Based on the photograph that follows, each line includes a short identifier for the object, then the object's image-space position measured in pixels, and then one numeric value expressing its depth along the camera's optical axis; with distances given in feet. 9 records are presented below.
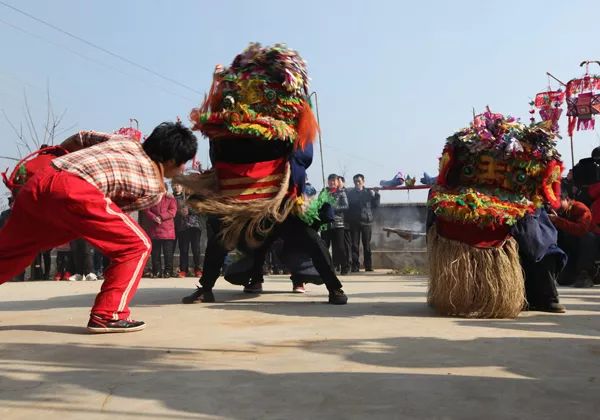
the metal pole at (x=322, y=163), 54.11
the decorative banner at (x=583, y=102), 55.06
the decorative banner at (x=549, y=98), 57.93
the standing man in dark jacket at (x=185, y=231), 35.81
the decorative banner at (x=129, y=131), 21.97
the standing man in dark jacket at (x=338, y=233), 35.09
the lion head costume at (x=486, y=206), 14.49
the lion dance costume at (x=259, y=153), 16.56
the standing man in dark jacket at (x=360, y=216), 37.09
